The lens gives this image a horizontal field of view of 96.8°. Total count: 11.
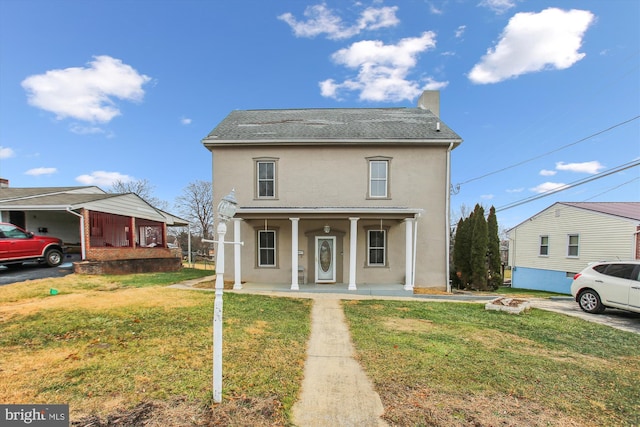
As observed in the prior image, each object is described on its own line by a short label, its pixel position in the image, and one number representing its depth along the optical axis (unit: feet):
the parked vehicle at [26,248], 33.65
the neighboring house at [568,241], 47.16
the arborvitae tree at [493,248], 47.24
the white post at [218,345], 10.14
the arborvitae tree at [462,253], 45.78
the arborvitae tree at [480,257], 44.11
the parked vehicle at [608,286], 22.76
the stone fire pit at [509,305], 24.89
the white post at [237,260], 32.78
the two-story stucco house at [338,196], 37.58
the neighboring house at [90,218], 39.06
